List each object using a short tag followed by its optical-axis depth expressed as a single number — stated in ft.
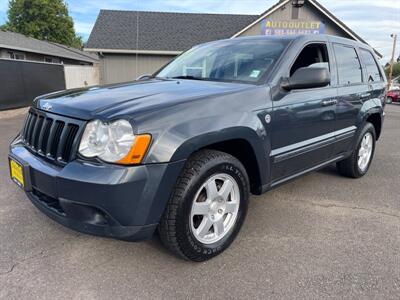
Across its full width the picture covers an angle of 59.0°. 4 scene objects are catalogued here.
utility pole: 145.84
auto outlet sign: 63.31
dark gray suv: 7.17
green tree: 145.69
